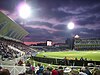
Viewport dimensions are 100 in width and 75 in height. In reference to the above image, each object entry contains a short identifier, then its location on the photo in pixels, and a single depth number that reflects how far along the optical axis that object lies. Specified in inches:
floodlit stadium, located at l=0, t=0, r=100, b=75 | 237.4
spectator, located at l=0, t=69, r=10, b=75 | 92.3
